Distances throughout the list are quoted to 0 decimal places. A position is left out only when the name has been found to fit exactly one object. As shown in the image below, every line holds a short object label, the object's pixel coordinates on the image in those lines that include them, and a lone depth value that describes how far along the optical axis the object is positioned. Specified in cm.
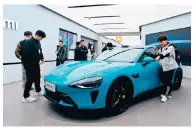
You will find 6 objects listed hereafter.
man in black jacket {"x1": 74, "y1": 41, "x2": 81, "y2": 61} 562
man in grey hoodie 358
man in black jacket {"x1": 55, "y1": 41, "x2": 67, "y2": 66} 617
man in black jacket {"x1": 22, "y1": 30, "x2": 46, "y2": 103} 342
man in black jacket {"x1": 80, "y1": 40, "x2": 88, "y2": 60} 564
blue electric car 255
